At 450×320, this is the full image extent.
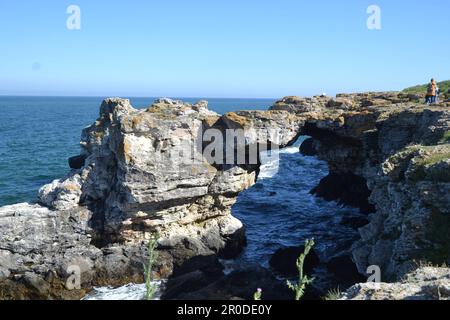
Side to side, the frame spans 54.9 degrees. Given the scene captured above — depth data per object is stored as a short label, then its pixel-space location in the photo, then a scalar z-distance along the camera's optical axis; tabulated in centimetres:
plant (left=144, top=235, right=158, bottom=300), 772
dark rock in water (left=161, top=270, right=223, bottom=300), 2384
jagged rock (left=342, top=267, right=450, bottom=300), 1020
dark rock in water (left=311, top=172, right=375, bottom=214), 3859
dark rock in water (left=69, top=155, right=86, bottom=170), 3581
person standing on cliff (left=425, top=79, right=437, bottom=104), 3150
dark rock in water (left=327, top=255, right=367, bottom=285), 2469
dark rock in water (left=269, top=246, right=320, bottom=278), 2703
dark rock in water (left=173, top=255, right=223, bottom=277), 2669
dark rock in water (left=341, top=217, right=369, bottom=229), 3464
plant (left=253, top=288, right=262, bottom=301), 810
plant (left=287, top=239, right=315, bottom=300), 850
